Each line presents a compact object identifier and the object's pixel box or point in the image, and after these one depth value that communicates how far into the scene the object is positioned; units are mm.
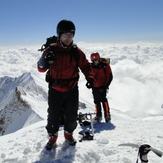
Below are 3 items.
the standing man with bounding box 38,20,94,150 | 3816
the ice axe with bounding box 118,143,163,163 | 1961
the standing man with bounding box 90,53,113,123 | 7145
